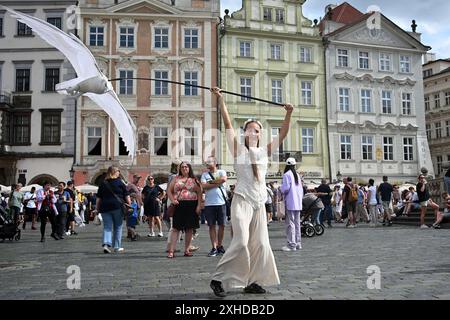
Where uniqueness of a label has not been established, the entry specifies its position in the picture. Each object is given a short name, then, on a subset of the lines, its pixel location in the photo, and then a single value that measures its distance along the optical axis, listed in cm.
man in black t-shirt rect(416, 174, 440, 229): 1620
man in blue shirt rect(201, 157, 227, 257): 909
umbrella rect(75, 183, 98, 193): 2812
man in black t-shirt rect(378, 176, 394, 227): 1811
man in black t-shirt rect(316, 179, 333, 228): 1708
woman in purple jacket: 998
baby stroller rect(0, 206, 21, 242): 1320
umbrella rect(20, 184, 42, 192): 2666
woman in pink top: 877
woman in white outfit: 498
